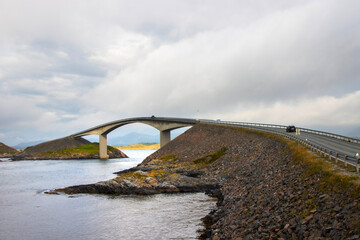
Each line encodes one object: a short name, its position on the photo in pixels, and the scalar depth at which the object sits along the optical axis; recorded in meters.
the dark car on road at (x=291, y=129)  66.50
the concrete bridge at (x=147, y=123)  109.04
